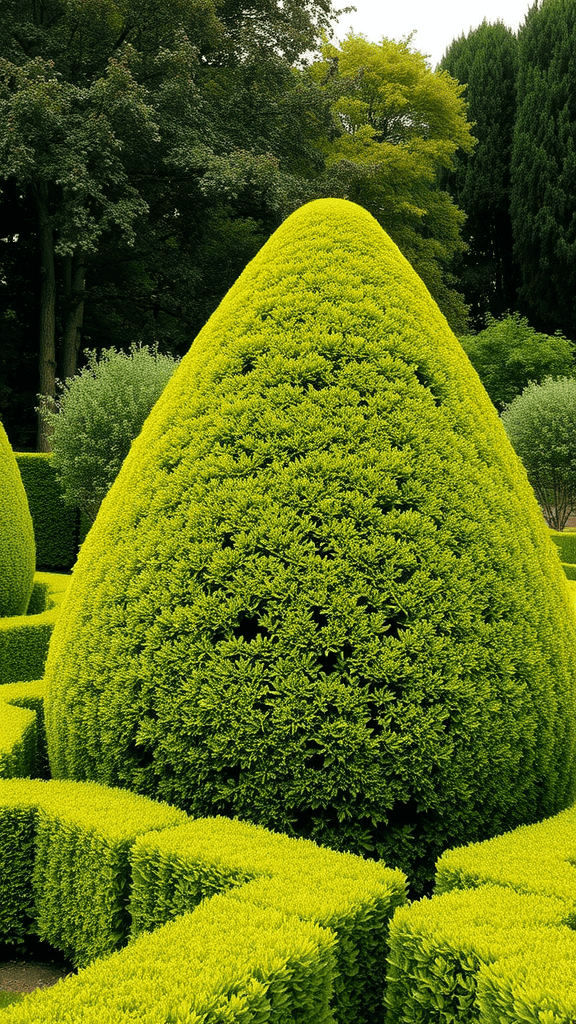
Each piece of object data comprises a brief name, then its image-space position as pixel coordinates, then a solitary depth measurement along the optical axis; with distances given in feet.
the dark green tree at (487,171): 145.48
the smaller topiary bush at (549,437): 82.58
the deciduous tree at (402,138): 101.81
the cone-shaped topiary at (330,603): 10.16
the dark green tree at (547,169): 130.93
